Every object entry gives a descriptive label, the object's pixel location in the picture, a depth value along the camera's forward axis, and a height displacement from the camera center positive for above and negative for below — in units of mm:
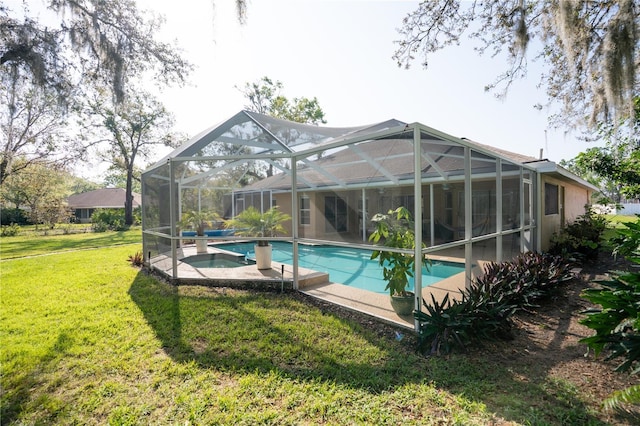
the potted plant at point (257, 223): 6031 -200
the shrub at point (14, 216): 25250 -17
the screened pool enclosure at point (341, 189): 4254 +434
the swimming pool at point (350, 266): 4823 -984
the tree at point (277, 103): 25234 +9513
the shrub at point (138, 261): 8117 -1283
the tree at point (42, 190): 20109 +1965
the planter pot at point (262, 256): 6430 -935
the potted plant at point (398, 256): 3941 -612
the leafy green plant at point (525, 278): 4332 -1090
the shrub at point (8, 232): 17716 -959
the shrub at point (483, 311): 3311 -1249
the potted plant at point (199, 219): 6156 -113
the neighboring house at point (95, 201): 36438 +1732
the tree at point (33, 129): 4934 +3108
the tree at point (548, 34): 3993 +2939
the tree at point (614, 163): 8378 +1420
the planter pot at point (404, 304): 4001 -1270
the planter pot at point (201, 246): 7242 -817
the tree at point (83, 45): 4742 +2978
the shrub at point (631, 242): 2779 -357
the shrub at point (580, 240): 7664 -831
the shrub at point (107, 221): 21000 -491
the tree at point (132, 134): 24531 +7095
